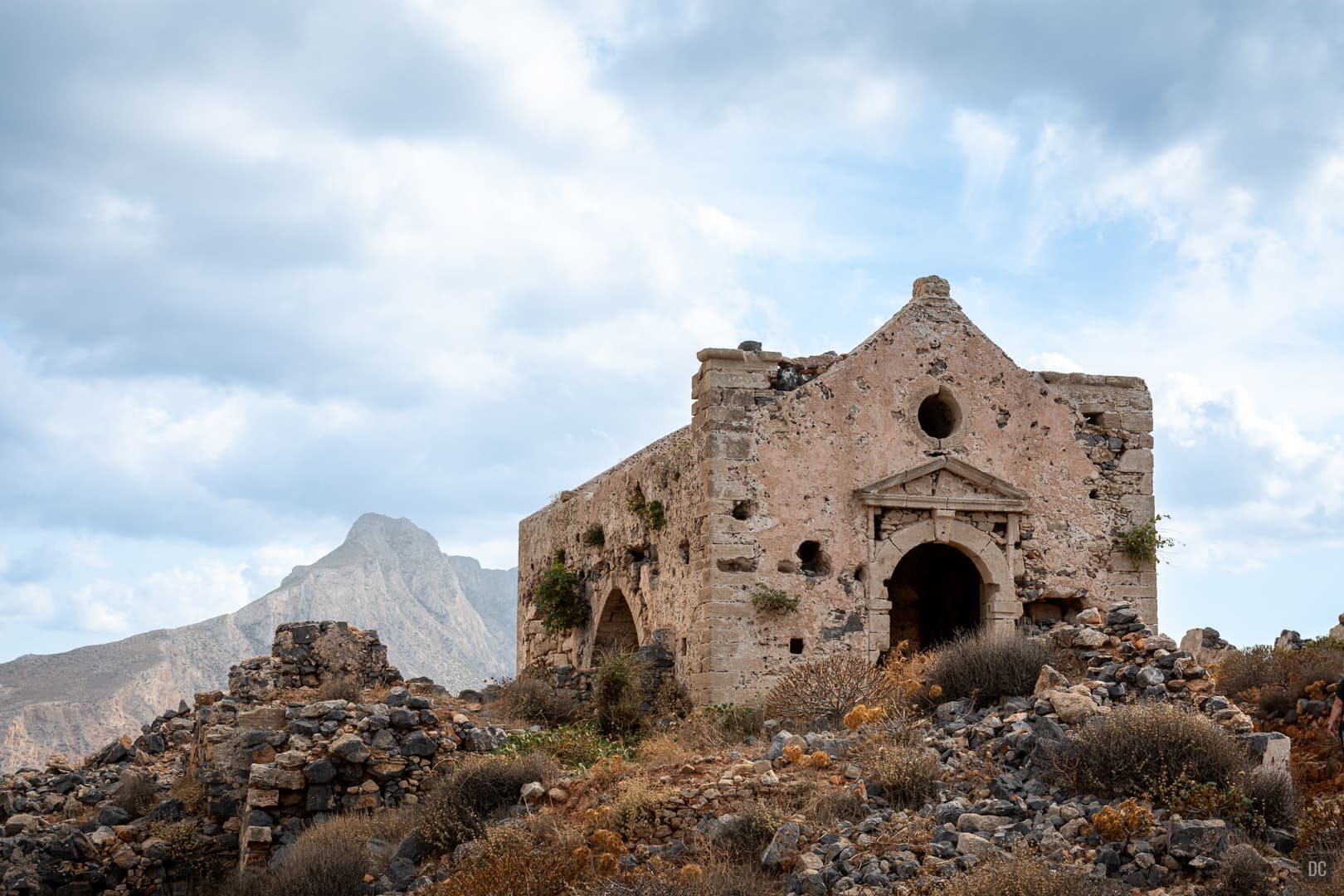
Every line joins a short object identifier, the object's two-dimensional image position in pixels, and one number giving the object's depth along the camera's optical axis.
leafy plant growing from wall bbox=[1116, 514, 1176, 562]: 16.95
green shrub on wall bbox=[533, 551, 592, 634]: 20.73
